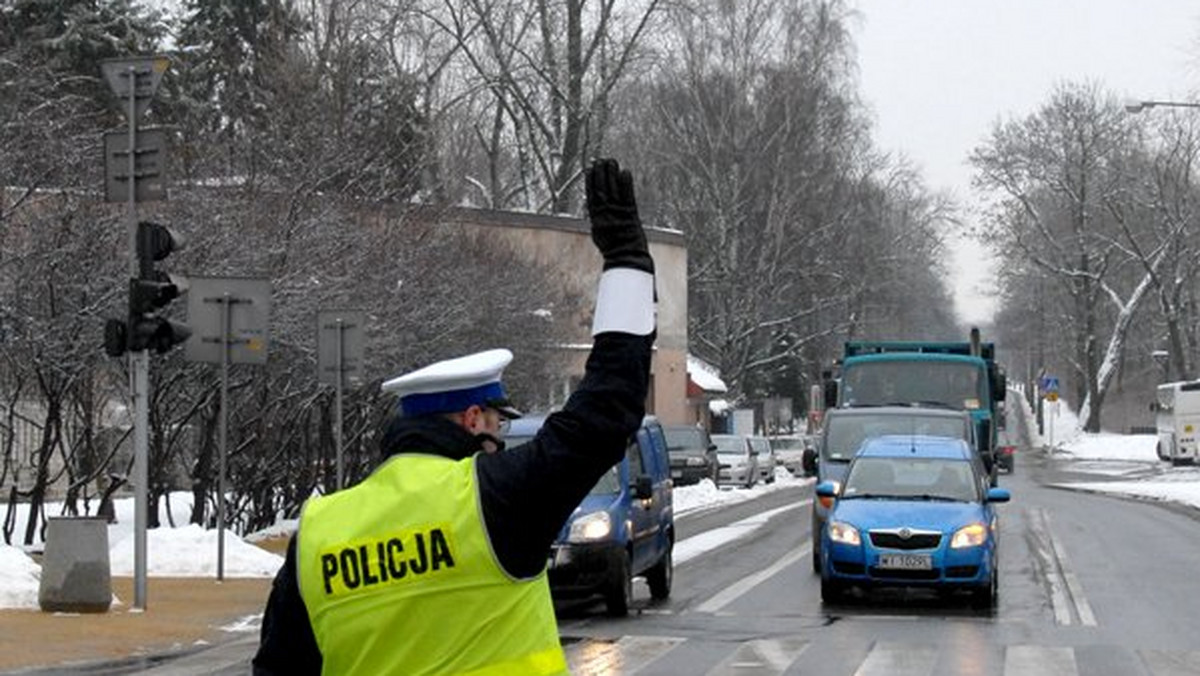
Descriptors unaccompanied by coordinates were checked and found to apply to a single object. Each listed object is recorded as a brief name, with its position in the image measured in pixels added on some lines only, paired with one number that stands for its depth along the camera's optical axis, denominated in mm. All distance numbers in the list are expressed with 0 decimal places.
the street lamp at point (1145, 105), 36469
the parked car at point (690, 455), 49000
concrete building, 42781
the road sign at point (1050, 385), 77250
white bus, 68750
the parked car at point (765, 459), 57781
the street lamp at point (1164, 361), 93188
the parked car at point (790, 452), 66500
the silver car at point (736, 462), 53469
